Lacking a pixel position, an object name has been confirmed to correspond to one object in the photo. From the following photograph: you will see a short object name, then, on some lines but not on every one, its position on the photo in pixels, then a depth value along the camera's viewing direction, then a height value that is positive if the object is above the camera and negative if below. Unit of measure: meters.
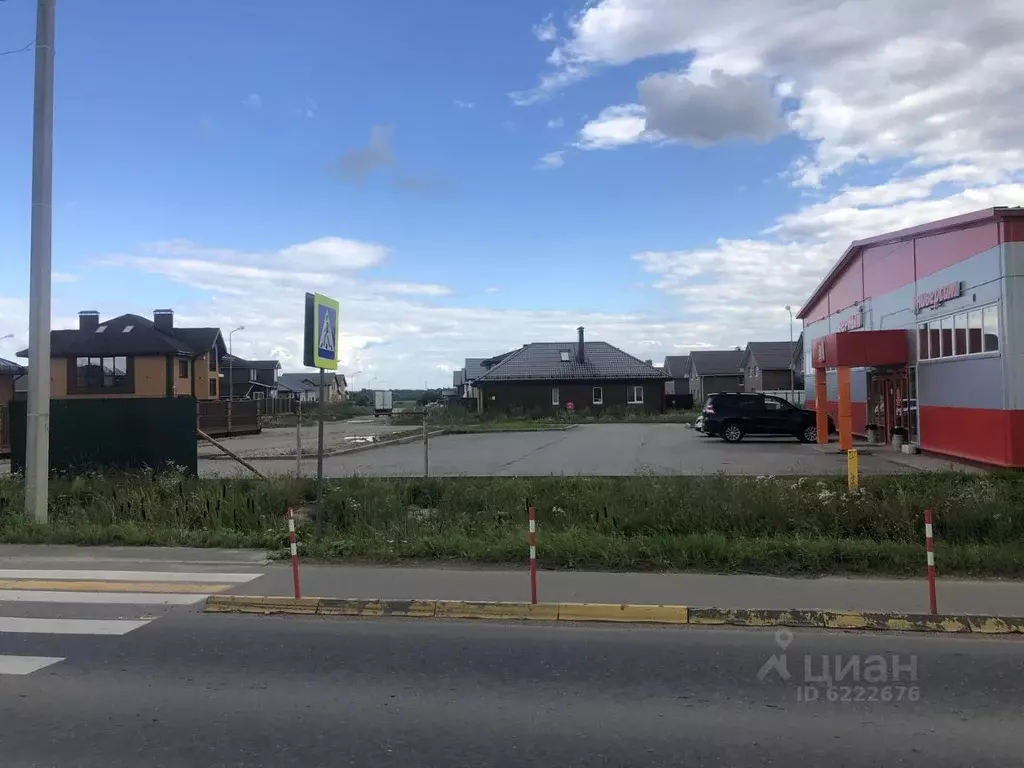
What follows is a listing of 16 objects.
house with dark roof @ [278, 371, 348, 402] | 110.89 +5.21
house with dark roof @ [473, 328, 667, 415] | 58.97 +2.27
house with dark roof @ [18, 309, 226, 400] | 57.59 +4.28
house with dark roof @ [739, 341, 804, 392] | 79.06 +4.72
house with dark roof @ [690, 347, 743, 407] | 87.31 +4.60
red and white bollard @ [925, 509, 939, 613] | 6.73 -1.31
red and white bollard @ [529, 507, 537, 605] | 7.20 -1.35
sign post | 9.58 +0.99
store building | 16.84 +1.84
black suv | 27.97 -0.09
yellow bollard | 11.86 -0.80
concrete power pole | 11.80 +2.25
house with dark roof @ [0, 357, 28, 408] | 32.97 +2.00
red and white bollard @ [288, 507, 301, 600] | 7.49 -1.29
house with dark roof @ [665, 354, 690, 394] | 101.94 +5.58
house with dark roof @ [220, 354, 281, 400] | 86.81 +4.93
